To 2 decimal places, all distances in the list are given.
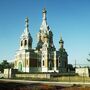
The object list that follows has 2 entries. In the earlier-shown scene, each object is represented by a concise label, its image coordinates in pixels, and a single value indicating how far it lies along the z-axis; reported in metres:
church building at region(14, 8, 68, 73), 42.44
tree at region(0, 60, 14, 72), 50.06
